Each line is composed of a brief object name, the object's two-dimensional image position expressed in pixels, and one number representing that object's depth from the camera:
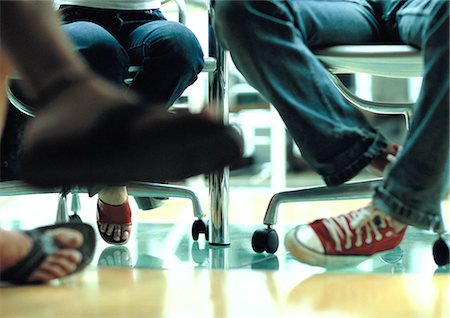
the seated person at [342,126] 2.23
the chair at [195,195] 2.87
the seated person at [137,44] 2.62
